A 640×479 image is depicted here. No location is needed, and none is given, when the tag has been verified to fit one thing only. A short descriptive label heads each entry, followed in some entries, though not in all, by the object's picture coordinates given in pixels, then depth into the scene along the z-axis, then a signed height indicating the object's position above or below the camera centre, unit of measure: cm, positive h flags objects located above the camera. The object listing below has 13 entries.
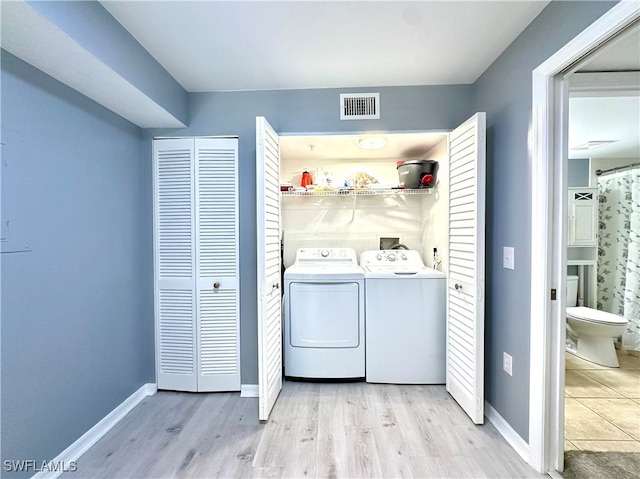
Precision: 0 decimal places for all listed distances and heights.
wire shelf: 259 +44
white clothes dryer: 232 -72
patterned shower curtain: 291 -12
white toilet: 257 -92
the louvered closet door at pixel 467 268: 180 -21
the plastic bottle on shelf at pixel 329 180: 271 +57
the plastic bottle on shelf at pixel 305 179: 275 +58
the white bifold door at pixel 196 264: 219 -21
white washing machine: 226 -73
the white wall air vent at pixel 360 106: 219 +105
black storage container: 253 +59
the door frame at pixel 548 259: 141 -11
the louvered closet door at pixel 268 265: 183 -19
